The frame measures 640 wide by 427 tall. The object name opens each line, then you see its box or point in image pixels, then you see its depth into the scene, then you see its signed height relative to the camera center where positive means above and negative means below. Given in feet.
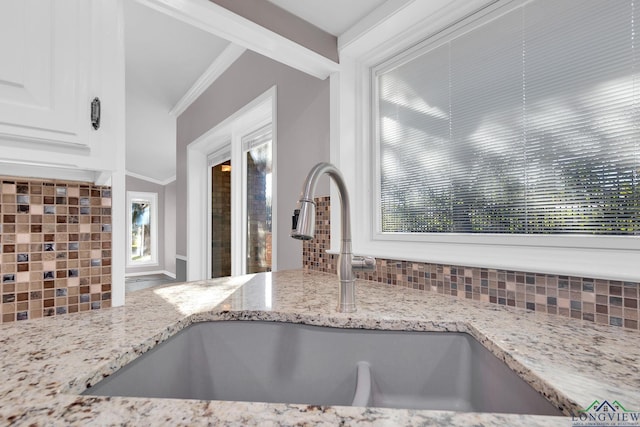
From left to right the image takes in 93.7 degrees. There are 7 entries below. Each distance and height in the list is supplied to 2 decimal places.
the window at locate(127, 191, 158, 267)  20.07 -0.31
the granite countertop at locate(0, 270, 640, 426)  1.34 -0.88
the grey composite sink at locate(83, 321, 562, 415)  2.55 -1.32
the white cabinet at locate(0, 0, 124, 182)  2.06 +1.08
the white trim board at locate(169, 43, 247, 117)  8.09 +4.60
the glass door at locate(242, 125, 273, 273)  8.05 +0.63
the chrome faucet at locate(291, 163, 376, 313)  2.94 -0.40
